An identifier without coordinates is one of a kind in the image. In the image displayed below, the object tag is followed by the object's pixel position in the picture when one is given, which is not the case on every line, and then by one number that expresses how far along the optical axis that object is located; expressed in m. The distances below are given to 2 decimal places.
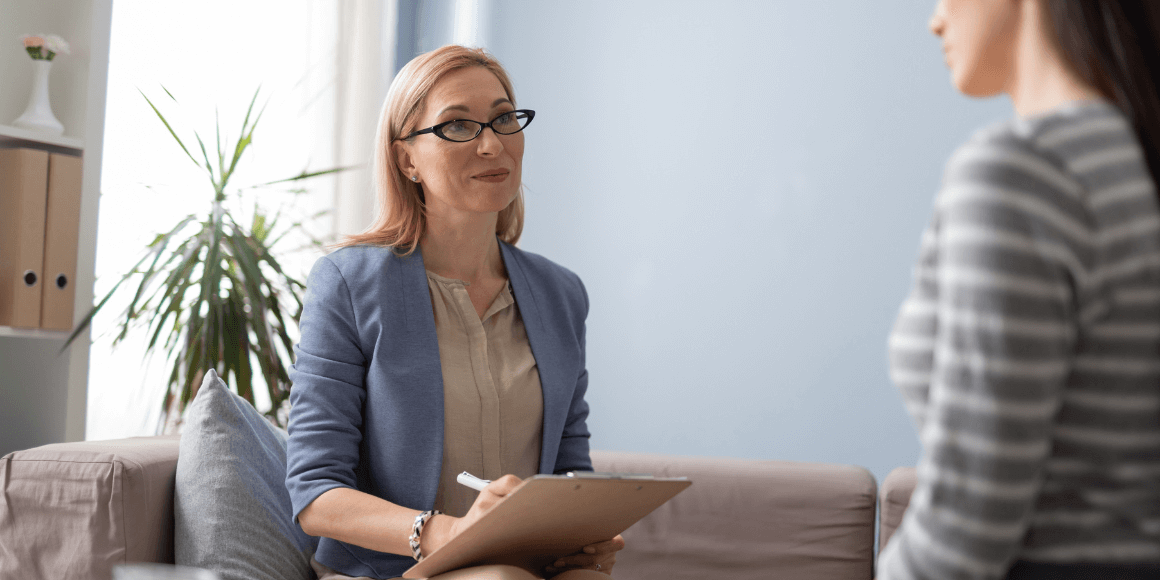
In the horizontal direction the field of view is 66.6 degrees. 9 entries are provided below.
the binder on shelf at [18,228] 2.05
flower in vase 2.16
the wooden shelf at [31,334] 2.05
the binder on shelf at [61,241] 2.12
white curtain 3.43
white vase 2.16
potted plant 2.51
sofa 2.13
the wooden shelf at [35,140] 2.09
